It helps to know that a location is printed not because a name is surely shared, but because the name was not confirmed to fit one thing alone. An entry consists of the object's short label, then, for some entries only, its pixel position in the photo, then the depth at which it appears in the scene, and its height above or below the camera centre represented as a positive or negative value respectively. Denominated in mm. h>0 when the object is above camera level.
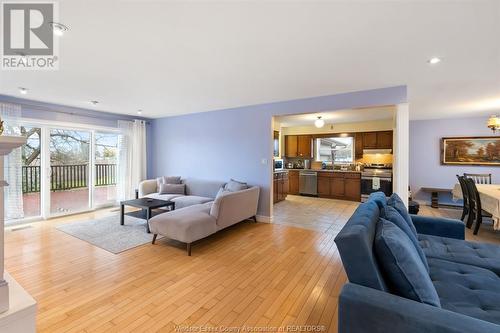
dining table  3486 -578
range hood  6801 +379
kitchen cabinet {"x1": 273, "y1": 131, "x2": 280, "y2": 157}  6984 +645
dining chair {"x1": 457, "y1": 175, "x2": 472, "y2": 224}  4465 -783
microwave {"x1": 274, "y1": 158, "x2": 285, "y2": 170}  6770 -2
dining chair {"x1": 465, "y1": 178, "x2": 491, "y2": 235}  4031 -762
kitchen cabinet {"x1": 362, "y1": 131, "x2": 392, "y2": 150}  6773 +705
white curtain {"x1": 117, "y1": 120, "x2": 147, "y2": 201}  6059 +219
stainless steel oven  6424 -448
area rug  3514 -1169
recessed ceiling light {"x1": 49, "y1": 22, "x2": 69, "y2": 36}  1999 +1200
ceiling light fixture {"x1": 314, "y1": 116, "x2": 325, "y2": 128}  5943 +1069
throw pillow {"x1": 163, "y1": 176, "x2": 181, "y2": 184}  5832 -394
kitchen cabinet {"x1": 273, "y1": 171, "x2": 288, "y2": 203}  6625 -651
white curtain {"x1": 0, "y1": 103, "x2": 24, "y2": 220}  4203 -113
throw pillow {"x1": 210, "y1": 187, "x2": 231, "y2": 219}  3635 -685
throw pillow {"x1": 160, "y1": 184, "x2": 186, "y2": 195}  5648 -598
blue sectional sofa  1116 -714
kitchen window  7633 +481
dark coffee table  4090 -738
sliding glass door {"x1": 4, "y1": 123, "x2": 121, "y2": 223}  4375 -155
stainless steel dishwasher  7609 -605
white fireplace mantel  905 -578
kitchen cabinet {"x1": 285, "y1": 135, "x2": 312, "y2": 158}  8086 +646
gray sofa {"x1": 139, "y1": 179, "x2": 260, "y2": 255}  3281 -811
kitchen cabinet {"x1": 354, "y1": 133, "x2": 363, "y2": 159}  7245 +586
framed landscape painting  5836 +333
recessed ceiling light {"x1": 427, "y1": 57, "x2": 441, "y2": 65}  2637 +1190
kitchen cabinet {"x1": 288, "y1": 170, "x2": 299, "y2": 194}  8039 -599
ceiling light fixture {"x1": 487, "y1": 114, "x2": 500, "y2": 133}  4008 +703
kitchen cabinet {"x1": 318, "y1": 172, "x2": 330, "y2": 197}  7398 -652
